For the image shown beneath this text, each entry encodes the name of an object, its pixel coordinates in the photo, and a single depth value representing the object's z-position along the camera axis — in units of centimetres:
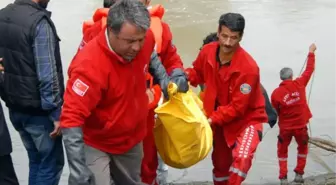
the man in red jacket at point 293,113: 645
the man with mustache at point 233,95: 414
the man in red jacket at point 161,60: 401
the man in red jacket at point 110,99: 306
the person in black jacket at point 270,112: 496
